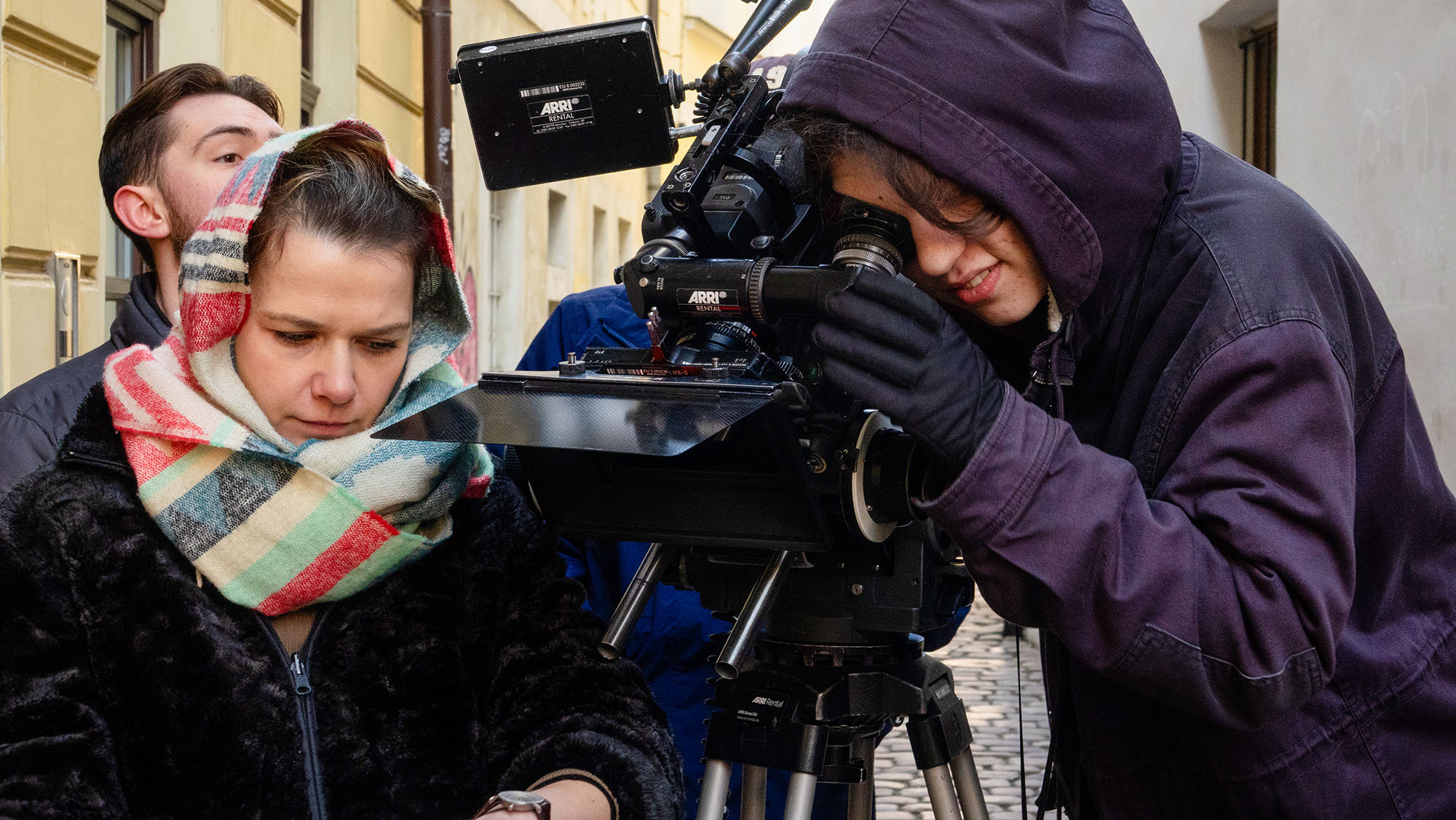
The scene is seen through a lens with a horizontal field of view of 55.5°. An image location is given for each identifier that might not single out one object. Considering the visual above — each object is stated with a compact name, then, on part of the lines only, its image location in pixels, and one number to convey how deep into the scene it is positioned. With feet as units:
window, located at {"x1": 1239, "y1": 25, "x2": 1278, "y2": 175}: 19.22
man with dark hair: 8.91
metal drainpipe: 26.16
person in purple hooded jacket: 4.56
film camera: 4.77
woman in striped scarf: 5.26
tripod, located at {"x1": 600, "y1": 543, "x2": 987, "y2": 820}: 5.50
